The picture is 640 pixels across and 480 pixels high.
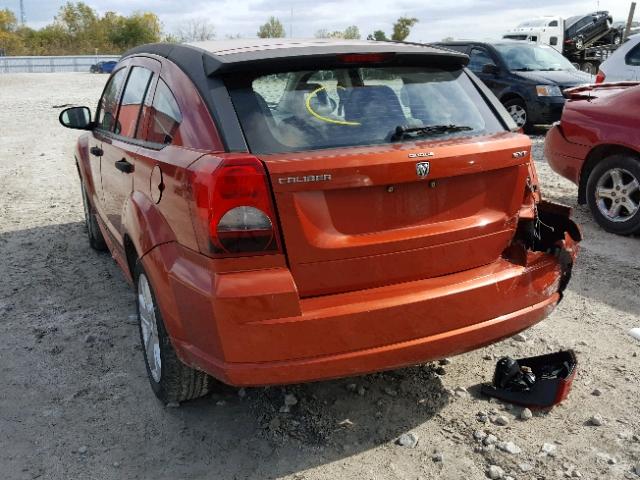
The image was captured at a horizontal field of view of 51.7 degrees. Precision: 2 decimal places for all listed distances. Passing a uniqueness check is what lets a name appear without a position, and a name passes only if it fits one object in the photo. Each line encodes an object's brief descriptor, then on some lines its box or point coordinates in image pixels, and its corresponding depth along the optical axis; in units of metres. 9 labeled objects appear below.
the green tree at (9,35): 69.12
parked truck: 27.86
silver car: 9.77
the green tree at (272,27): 71.79
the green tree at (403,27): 72.12
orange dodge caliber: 2.52
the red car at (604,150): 5.73
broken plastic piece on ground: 3.20
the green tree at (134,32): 79.19
